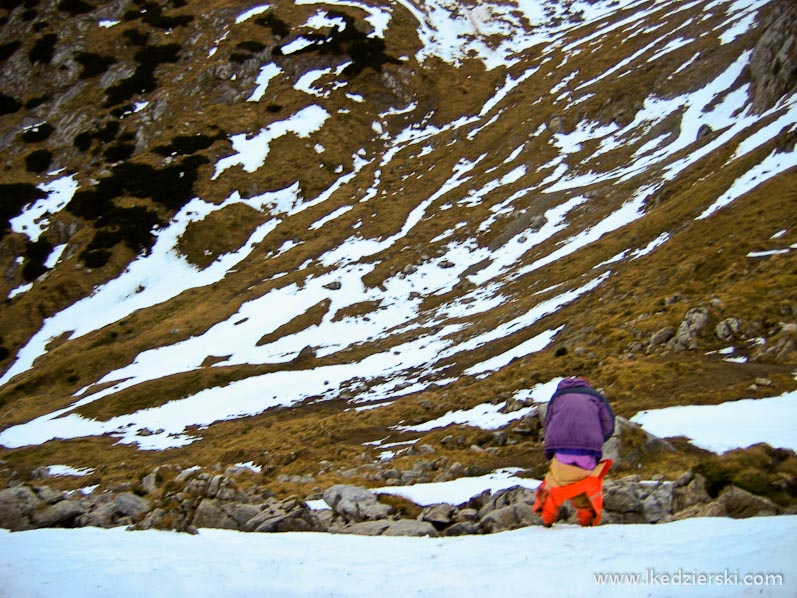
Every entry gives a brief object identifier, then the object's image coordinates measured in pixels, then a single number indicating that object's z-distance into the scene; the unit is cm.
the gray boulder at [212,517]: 1181
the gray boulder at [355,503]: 1205
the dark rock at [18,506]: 1236
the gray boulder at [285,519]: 1111
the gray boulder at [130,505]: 1349
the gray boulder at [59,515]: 1264
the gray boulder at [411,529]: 1013
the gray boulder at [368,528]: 1067
